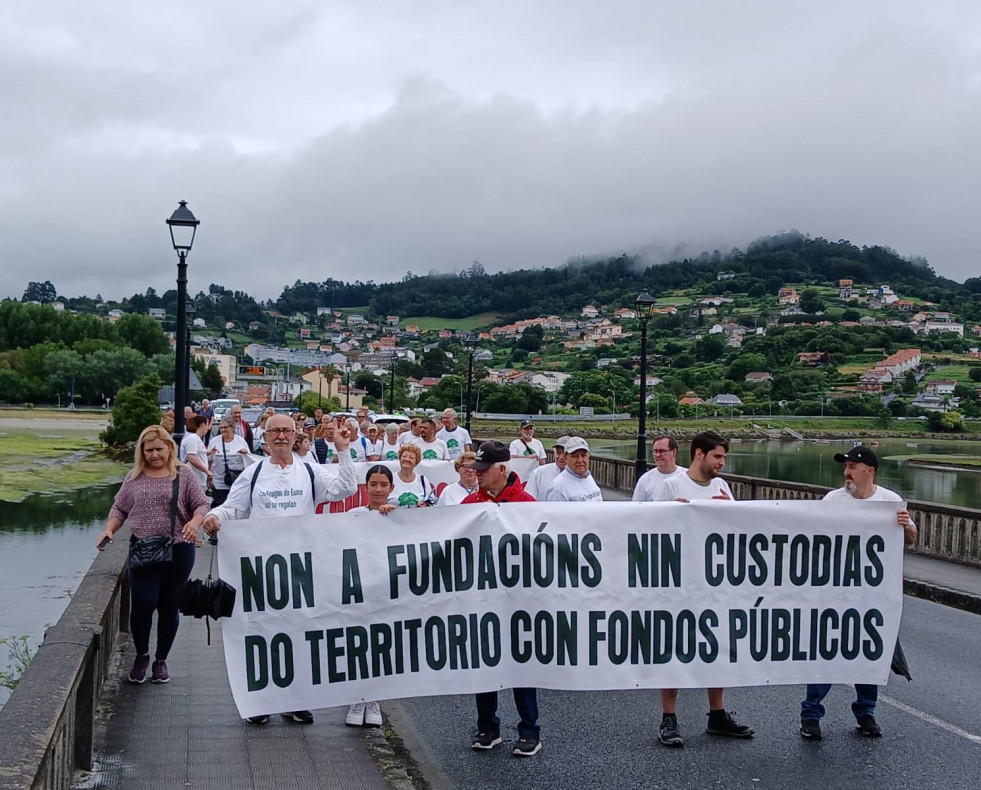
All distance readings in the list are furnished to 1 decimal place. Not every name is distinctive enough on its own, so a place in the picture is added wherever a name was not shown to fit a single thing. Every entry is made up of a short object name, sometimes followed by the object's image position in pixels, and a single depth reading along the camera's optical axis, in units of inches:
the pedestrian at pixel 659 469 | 317.7
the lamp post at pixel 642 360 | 882.4
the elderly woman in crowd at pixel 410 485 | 301.7
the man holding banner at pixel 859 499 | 260.8
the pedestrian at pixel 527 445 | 557.9
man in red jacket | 246.5
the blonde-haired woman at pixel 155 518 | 271.9
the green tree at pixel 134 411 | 1942.7
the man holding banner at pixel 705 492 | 255.1
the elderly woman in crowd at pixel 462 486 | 315.3
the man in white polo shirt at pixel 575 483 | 315.0
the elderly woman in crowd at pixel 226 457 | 535.5
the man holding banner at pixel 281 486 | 266.4
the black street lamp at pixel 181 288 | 644.1
